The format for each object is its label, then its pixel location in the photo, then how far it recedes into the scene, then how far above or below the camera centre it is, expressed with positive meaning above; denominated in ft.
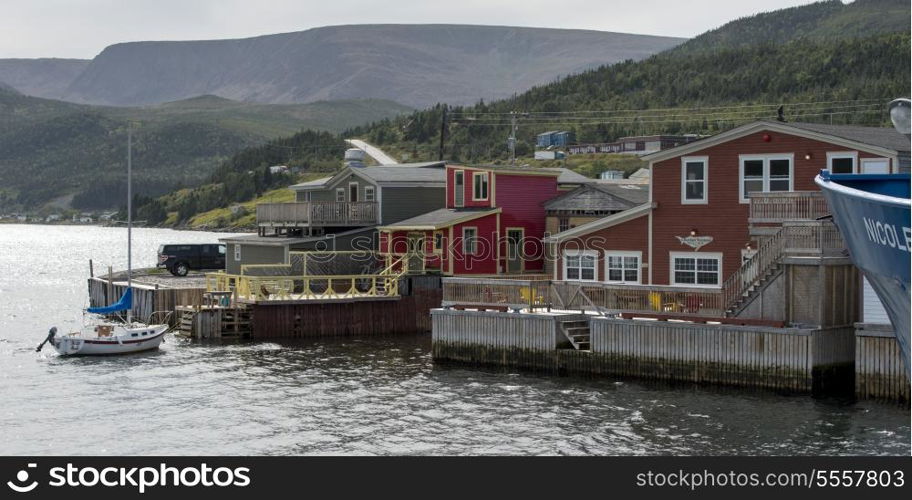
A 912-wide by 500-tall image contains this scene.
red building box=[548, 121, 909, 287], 128.98 +6.80
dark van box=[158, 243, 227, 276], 240.53 +0.03
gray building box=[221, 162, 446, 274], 202.69 +7.65
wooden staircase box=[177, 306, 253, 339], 171.63 -9.25
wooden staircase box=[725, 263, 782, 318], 120.14 -2.86
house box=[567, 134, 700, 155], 448.98 +45.00
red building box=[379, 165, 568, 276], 187.21 +4.91
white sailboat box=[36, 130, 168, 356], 155.43 -10.74
